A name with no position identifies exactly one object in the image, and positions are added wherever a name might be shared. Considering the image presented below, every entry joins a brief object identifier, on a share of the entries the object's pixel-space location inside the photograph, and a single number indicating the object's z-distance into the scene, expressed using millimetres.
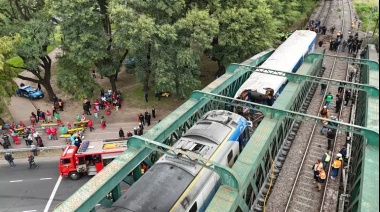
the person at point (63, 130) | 26973
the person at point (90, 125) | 28652
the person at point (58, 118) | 29634
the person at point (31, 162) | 23688
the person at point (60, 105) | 32656
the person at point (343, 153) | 16438
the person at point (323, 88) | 25016
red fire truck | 21922
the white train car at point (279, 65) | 19719
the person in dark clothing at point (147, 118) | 28703
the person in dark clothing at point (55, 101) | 33056
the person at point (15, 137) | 26872
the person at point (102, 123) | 28844
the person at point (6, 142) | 25625
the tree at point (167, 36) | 25531
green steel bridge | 10578
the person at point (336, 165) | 14901
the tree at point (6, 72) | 25466
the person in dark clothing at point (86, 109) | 31047
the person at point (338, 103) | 21922
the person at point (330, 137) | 17656
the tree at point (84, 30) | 26734
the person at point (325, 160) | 15031
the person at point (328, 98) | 22156
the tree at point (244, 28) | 27938
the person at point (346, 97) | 23364
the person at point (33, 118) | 29766
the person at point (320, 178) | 14227
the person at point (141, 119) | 28231
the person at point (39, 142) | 25703
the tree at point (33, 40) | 28359
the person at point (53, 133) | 27180
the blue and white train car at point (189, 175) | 10969
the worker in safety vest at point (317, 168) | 14475
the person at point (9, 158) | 23750
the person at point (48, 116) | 30484
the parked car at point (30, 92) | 35750
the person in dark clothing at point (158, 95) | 33812
